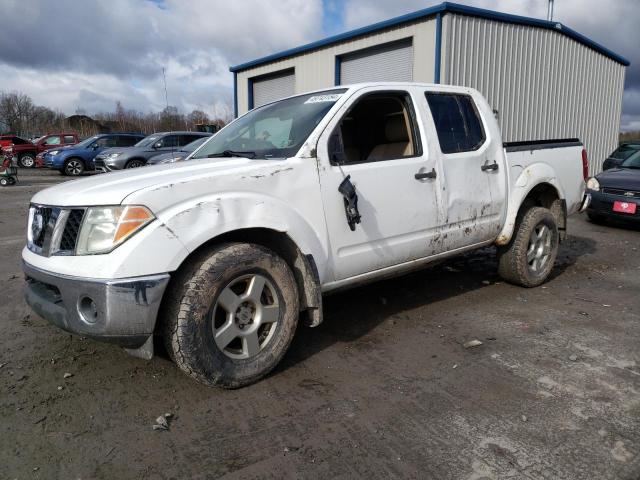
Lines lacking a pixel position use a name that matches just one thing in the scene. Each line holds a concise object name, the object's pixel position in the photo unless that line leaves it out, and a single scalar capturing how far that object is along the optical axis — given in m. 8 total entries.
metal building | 11.56
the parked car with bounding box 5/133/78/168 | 24.81
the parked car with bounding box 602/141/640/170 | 12.80
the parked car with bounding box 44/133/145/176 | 20.41
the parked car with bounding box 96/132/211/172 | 16.11
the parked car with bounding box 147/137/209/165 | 12.24
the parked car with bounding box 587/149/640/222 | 8.55
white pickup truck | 2.66
